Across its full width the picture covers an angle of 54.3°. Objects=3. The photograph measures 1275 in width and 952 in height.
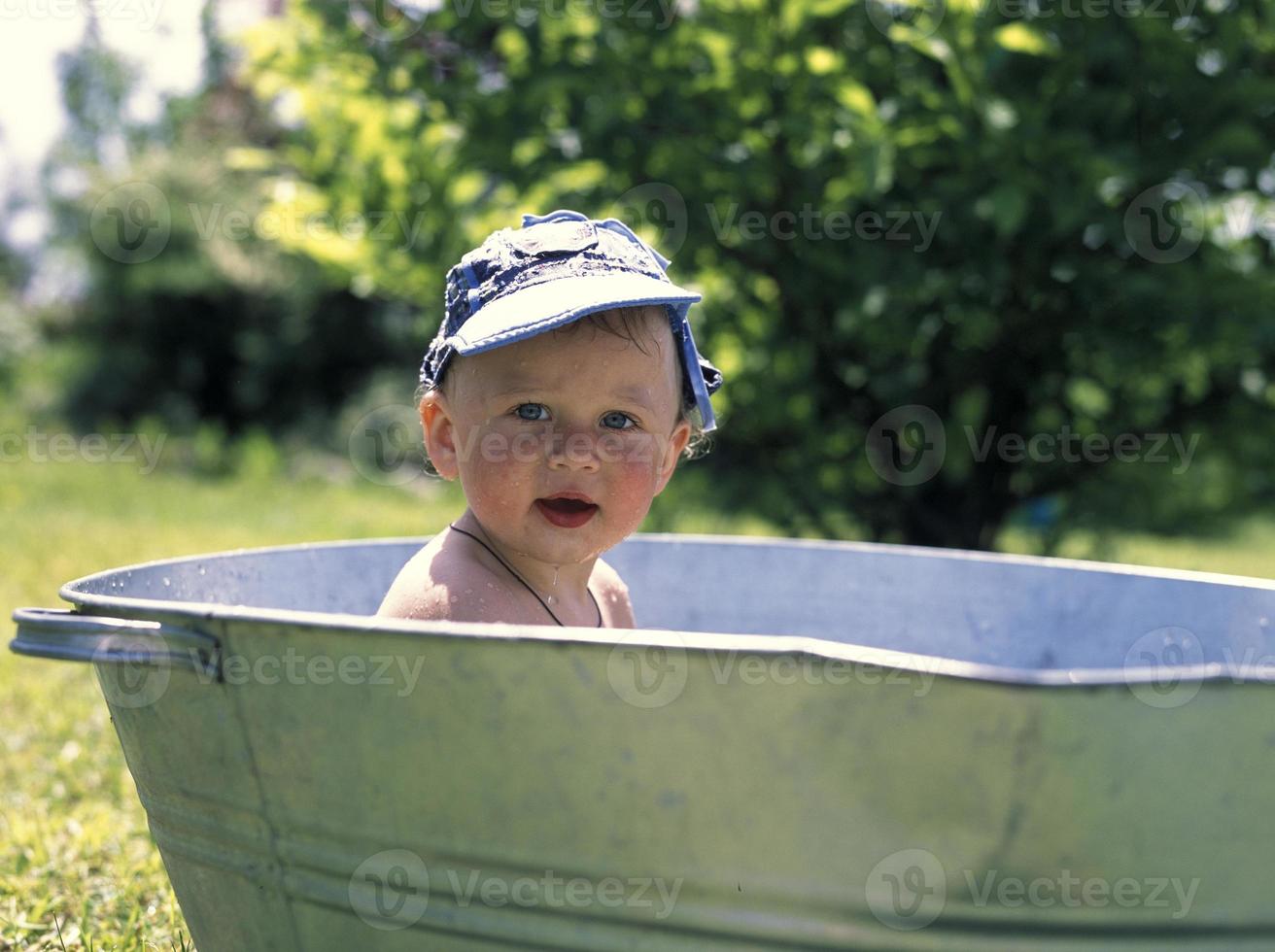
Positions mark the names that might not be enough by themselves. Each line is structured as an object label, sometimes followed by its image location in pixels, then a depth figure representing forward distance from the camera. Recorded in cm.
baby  151
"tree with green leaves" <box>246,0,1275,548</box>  276
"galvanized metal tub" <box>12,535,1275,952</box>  95
